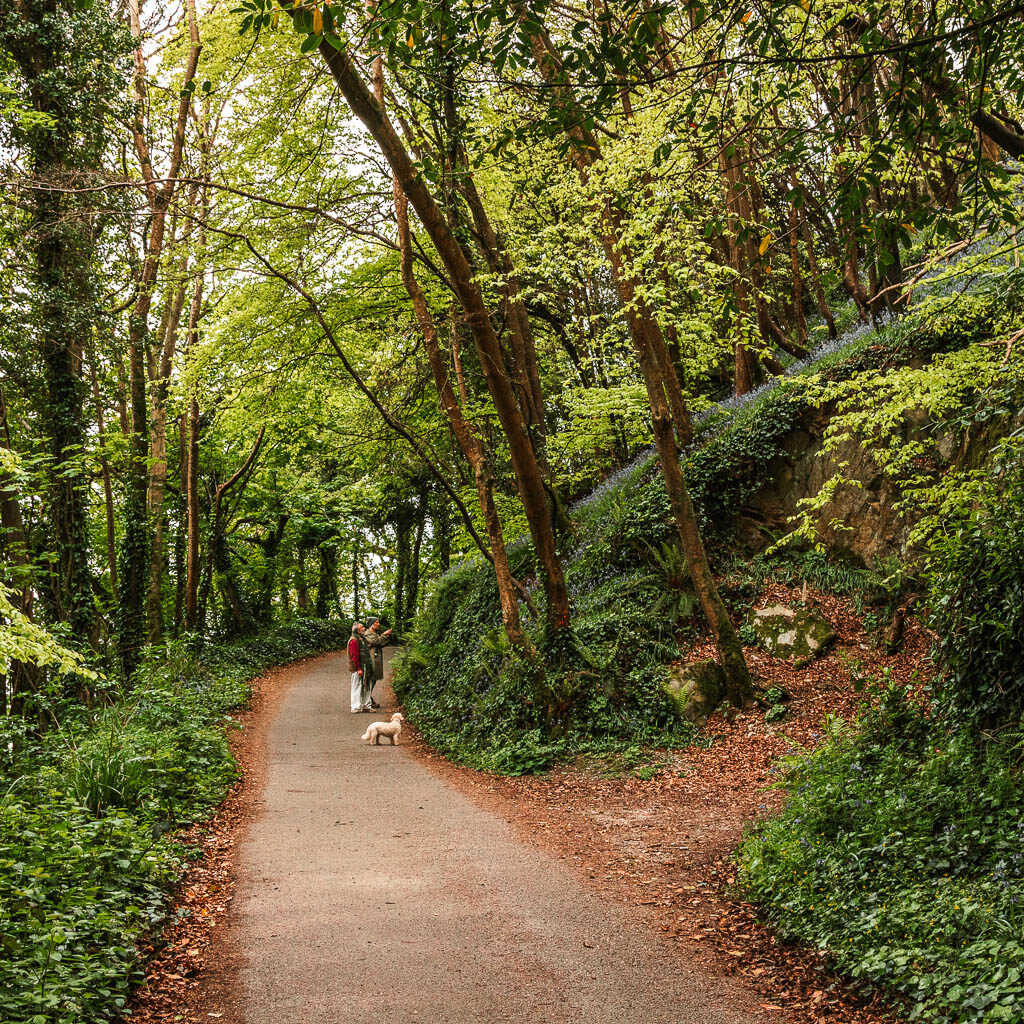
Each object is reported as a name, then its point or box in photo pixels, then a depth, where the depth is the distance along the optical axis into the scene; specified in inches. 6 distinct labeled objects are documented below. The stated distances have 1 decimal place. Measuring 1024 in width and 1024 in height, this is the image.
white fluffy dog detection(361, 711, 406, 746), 514.0
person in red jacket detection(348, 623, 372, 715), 628.1
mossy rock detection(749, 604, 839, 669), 441.4
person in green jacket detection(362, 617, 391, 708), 637.3
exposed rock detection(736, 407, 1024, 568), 420.5
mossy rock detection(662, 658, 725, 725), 413.4
